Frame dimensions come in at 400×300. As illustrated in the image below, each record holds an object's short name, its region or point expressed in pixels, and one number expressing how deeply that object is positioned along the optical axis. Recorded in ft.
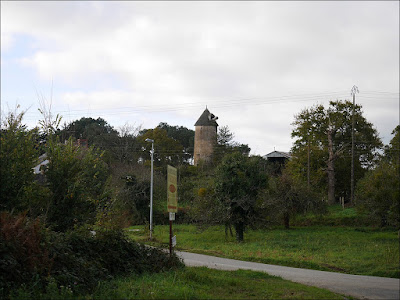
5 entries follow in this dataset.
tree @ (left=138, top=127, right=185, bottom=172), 245.04
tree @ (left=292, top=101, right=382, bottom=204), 184.24
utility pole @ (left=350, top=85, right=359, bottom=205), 167.06
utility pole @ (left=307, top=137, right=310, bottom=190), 175.39
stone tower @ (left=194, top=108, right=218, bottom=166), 250.98
